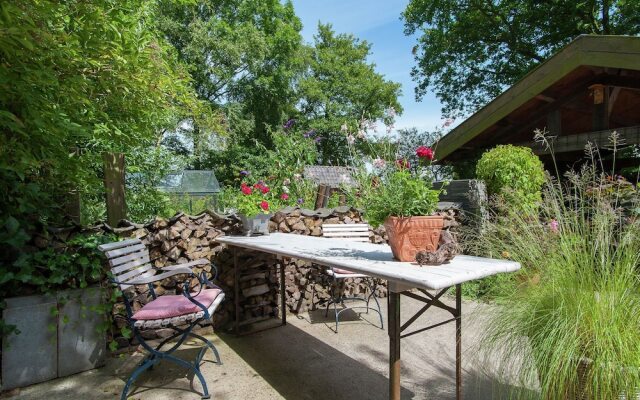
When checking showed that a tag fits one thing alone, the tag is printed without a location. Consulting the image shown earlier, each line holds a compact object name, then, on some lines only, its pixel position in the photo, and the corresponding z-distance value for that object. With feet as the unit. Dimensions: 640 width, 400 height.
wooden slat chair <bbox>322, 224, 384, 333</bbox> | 12.30
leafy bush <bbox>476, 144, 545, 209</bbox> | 13.80
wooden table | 4.72
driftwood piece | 5.55
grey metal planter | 10.79
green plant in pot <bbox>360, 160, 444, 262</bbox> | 5.82
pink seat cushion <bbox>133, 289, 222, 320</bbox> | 7.18
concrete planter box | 7.82
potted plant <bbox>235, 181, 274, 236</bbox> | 10.76
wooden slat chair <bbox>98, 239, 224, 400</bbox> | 7.10
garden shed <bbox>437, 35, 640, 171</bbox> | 12.66
